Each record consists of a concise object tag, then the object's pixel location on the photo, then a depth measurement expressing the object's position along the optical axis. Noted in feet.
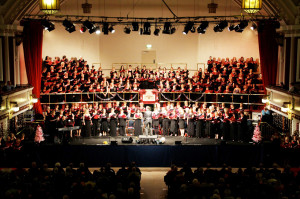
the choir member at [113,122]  56.90
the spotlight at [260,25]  59.18
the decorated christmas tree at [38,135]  51.70
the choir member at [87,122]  57.11
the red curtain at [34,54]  64.13
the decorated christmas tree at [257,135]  52.01
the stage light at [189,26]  58.55
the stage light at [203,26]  58.54
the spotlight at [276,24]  60.45
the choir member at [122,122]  56.95
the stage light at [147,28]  58.65
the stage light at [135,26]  59.14
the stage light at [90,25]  58.21
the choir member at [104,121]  57.03
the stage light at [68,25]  56.59
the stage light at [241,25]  57.06
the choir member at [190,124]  56.83
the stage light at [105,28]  59.62
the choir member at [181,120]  57.41
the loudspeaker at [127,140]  51.75
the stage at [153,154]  46.21
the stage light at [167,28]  58.89
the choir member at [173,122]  57.36
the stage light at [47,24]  56.39
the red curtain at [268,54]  66.28
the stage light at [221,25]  58.08
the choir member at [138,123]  56.95
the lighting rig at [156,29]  57.11
